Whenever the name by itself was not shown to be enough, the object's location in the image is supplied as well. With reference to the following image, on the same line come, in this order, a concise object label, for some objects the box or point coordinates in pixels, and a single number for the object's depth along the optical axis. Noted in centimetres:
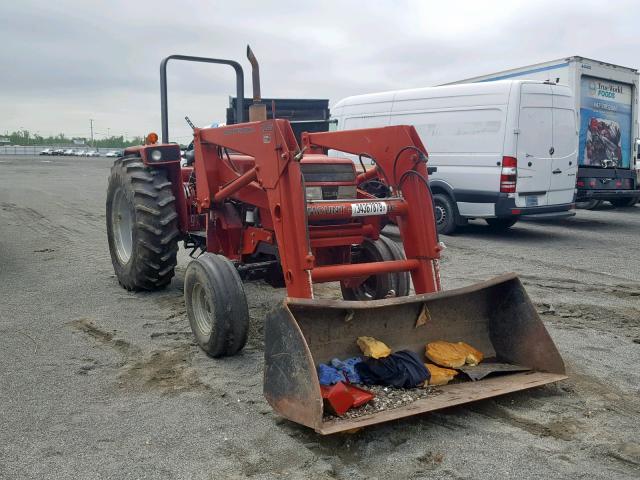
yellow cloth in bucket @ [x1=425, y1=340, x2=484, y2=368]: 425
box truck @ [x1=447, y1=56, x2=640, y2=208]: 1234
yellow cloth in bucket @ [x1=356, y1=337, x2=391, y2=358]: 404
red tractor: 398
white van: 1046
